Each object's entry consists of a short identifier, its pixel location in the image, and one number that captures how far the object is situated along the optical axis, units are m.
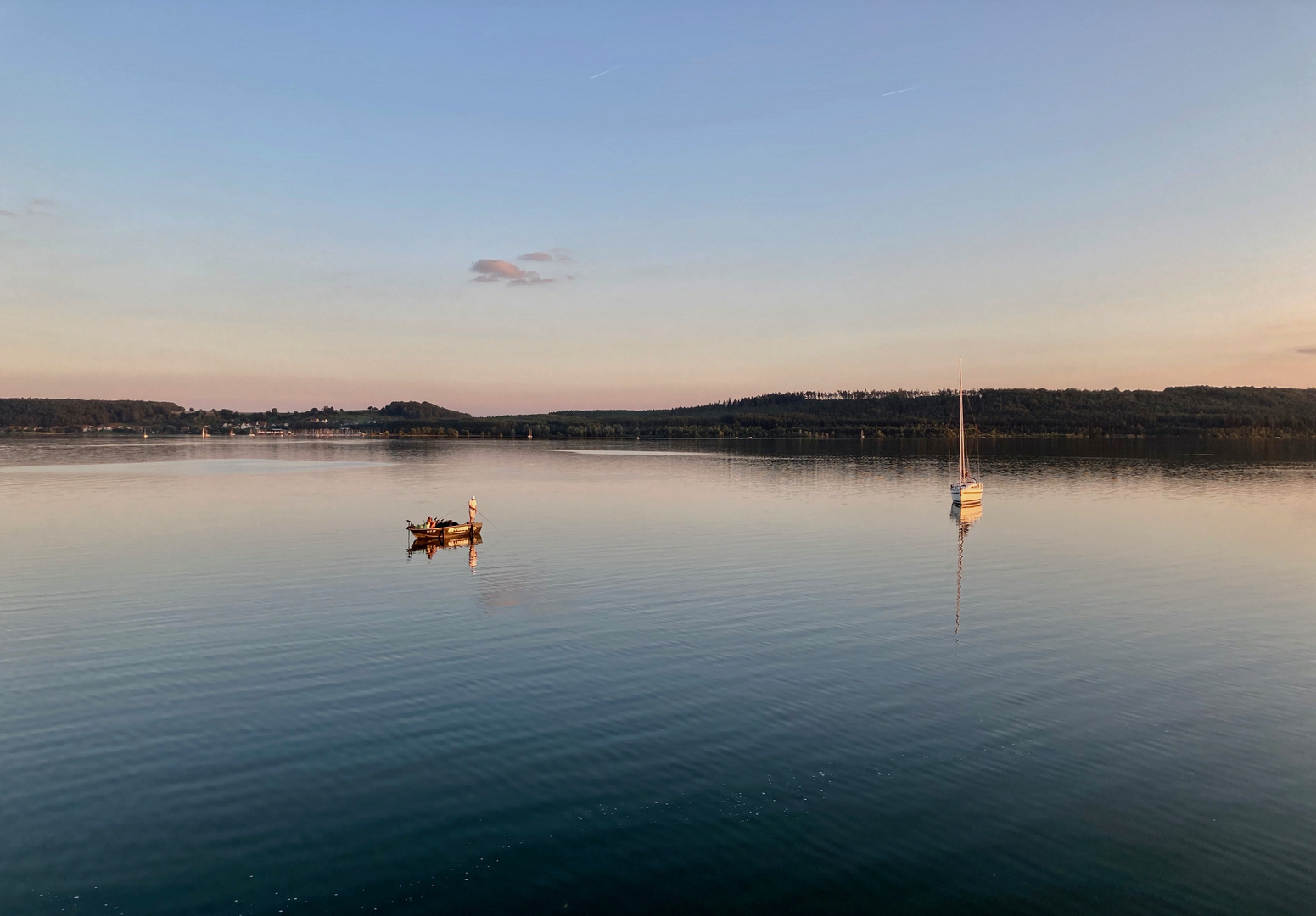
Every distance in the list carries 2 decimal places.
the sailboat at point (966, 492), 65.06
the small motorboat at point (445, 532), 47.56
